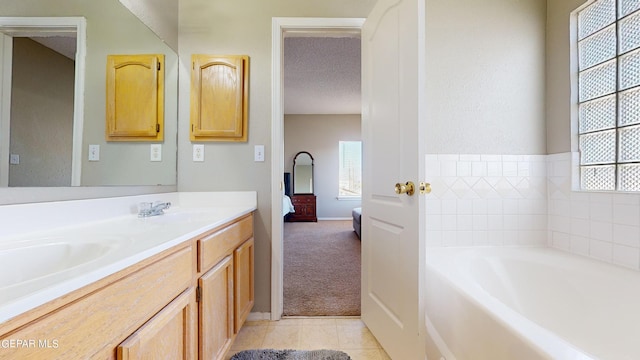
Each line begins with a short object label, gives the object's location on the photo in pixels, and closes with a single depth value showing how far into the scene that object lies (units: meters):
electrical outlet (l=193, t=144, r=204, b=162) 1.77
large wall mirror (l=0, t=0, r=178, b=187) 0.84
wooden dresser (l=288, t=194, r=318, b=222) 5.88
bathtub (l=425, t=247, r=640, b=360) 0.78
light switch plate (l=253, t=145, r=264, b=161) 1.76
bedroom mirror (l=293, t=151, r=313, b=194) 6.04
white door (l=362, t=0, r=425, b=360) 1.16
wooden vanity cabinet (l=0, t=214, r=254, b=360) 0.43
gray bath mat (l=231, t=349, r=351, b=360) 1.35
